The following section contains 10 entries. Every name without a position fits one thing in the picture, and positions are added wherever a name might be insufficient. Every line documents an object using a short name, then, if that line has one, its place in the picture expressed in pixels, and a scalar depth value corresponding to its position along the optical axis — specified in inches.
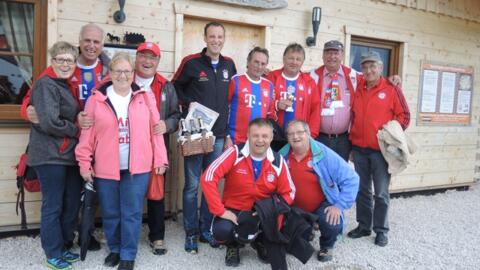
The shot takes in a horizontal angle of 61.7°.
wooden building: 140.0
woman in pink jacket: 112.7
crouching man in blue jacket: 126.2
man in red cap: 123.5
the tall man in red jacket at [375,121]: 148.5
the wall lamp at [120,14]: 148.5
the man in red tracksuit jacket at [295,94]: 143.3
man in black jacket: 135.7
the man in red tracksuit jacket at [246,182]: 118.0
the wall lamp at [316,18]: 186.4
